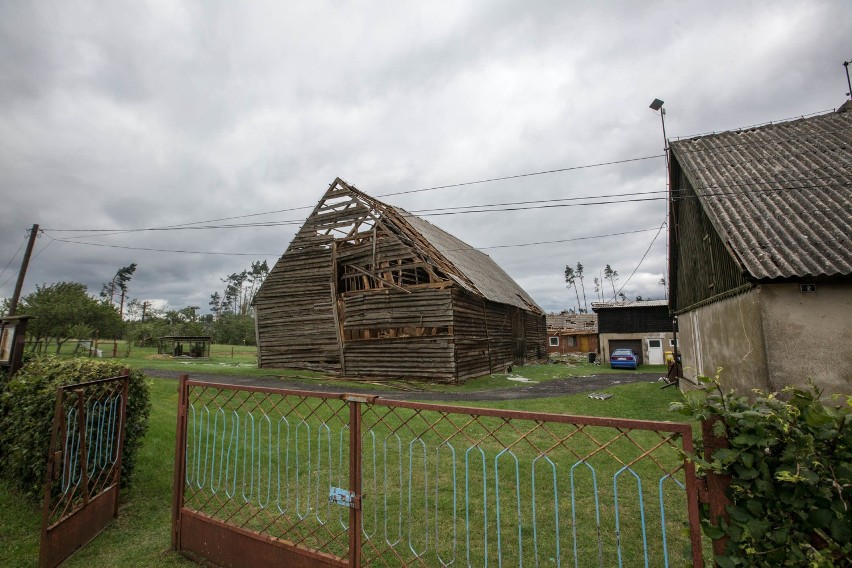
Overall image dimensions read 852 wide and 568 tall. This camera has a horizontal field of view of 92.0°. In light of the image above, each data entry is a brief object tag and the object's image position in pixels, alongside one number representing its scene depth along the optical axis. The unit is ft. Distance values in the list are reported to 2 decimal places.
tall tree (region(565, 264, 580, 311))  352.69
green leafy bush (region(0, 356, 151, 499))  17.93
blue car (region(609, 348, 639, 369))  91.97
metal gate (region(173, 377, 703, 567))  11.91
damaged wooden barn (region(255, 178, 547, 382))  63.46
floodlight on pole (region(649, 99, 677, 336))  44.98
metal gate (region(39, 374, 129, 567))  14.58
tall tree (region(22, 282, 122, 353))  118.21
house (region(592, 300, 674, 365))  101.50
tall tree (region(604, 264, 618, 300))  360.28
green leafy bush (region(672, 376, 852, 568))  6.25
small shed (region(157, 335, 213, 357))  106.73
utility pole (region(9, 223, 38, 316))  66.19
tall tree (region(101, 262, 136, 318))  278.05
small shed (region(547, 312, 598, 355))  159.57
